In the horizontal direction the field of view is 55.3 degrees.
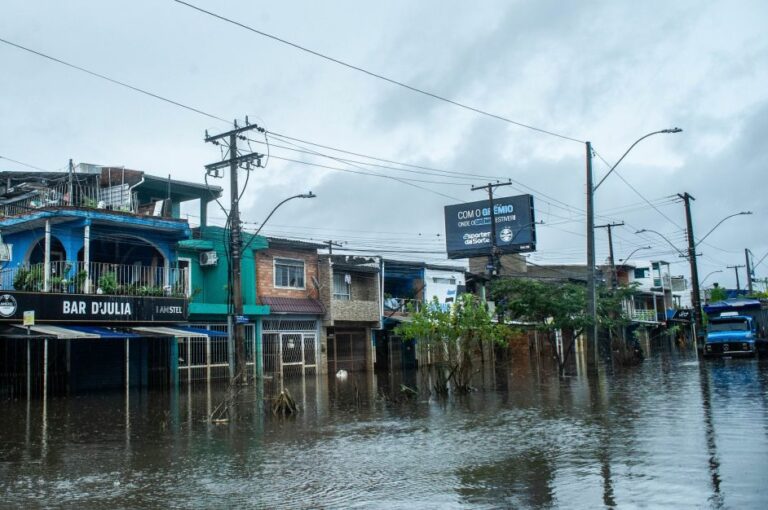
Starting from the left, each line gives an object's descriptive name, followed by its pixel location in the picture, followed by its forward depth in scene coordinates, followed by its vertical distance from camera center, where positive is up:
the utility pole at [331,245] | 37.78 +4.75
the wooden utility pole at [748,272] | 70.00 +4.56
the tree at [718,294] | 72.51 +2.55
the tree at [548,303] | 30.66 +1.00
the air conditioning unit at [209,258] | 33.59 +3.85
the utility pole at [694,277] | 43.53 +2.60
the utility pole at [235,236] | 24.80 +3.58
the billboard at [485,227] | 48.06 +6.94
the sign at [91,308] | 23.81 +1.42
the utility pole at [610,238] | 48.61 +5.92
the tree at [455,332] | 21.83 -0.01
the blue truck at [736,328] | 38.12 -0.50
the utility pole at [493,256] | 37.72 +3.82
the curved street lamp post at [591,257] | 27.09 +2.53
